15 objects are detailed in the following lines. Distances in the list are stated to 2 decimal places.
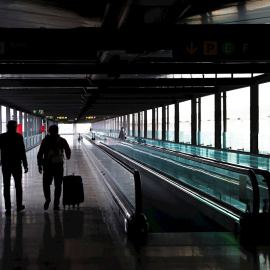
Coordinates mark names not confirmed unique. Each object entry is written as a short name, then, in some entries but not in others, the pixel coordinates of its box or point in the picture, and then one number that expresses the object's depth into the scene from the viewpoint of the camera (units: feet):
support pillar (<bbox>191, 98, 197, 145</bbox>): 83.98
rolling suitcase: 25.70
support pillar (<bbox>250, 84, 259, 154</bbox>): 55.52
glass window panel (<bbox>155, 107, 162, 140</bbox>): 123.20
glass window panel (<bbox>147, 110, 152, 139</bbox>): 140.02
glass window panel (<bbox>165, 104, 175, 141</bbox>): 109.81
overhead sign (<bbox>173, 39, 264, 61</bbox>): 22.54
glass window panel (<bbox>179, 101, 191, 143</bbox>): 94.20
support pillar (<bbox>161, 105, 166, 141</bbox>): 115.03
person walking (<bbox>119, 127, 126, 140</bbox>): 127.91
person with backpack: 25.05
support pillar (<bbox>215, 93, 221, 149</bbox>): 70.54
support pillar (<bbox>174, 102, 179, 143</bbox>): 98.32
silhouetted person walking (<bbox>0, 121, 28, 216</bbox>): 24.30
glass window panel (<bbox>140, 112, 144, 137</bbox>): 155.94
